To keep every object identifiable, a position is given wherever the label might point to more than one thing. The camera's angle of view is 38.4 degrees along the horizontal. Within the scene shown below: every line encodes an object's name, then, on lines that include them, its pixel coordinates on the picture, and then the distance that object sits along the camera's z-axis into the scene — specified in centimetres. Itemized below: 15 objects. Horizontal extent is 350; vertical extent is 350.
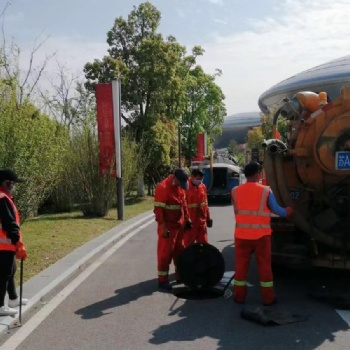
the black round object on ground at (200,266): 675
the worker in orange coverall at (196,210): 789
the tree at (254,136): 5937
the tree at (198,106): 4852
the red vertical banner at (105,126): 1534
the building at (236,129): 13538
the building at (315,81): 5216
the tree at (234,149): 9701
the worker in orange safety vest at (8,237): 533
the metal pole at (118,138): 1527
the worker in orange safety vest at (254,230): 606
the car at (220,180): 2315
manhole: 665
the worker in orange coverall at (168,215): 706
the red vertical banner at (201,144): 3762
